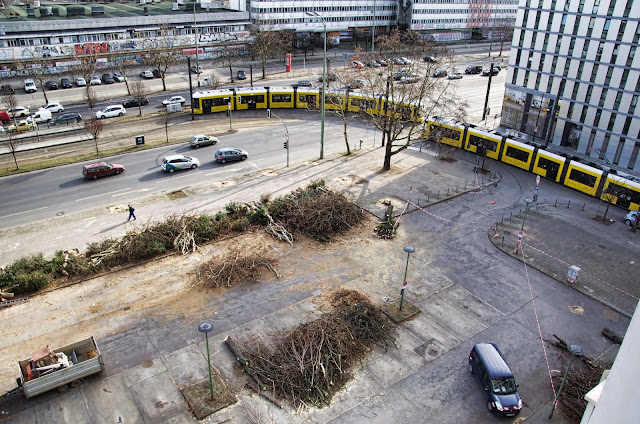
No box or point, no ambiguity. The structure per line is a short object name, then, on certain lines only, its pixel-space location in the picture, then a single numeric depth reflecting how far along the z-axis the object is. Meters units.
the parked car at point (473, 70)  83.00
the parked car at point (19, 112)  57.09
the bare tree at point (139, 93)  58.48
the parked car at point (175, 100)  60.31
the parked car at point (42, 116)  54.75
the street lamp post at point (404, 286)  24.38
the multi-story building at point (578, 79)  46.03
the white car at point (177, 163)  42.05
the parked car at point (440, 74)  76.65
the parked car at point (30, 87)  66.31
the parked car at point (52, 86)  67.44
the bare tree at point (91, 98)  53.76
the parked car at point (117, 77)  72.50
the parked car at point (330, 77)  67.78
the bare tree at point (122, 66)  65.56
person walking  34.06
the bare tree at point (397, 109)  41.25
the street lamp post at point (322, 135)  44.81
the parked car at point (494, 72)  82.12
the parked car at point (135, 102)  60.41
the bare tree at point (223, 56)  76.19
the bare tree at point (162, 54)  65.75
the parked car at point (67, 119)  53.97
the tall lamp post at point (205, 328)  18.02
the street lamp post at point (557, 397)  18.44
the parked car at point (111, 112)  56.09
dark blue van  20.38
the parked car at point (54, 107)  57.75
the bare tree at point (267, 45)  73.06
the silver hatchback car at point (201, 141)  47.56
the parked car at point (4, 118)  54.93
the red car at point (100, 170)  40.38
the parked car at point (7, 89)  61.12
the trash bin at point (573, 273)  28.88
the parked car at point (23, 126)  51.94
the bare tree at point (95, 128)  45.50
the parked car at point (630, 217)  36.47
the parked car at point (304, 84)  66.91
